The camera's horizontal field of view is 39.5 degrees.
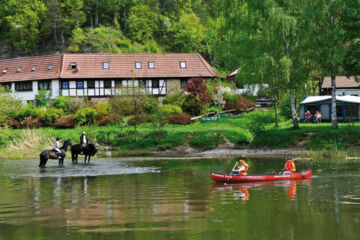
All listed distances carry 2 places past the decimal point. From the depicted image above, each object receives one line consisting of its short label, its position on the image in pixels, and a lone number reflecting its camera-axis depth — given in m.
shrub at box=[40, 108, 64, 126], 56.91
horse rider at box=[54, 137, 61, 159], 34.72
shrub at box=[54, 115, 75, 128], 55.38
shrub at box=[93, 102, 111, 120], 56.53
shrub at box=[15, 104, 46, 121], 57.56
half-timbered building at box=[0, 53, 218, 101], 68.75
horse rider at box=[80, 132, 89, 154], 37.91
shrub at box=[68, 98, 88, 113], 59.69
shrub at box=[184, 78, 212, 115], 59.94
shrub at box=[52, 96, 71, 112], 61.06
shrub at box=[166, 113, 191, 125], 56.12
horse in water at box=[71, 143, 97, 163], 37.72
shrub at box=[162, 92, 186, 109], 60.97
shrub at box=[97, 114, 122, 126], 55.03
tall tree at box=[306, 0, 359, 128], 41.66
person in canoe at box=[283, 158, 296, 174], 27.16
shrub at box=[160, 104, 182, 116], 57.16
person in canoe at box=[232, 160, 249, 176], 26.40
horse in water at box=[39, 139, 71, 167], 34.34
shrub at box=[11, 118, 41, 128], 56.22
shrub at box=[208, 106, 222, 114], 60.56
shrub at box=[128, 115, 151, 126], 54.36
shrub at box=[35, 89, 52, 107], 66.31
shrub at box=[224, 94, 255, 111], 62.84
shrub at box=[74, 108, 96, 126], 55.31
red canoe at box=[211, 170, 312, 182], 25.45
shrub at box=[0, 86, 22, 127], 56.06
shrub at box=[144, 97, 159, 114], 54.88
